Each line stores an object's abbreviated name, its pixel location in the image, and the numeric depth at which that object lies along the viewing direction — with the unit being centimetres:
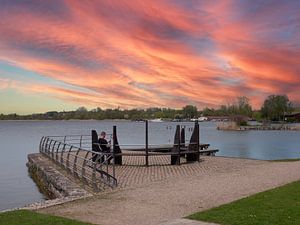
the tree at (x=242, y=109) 7948
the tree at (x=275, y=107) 9846
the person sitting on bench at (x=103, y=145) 1087
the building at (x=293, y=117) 10337
